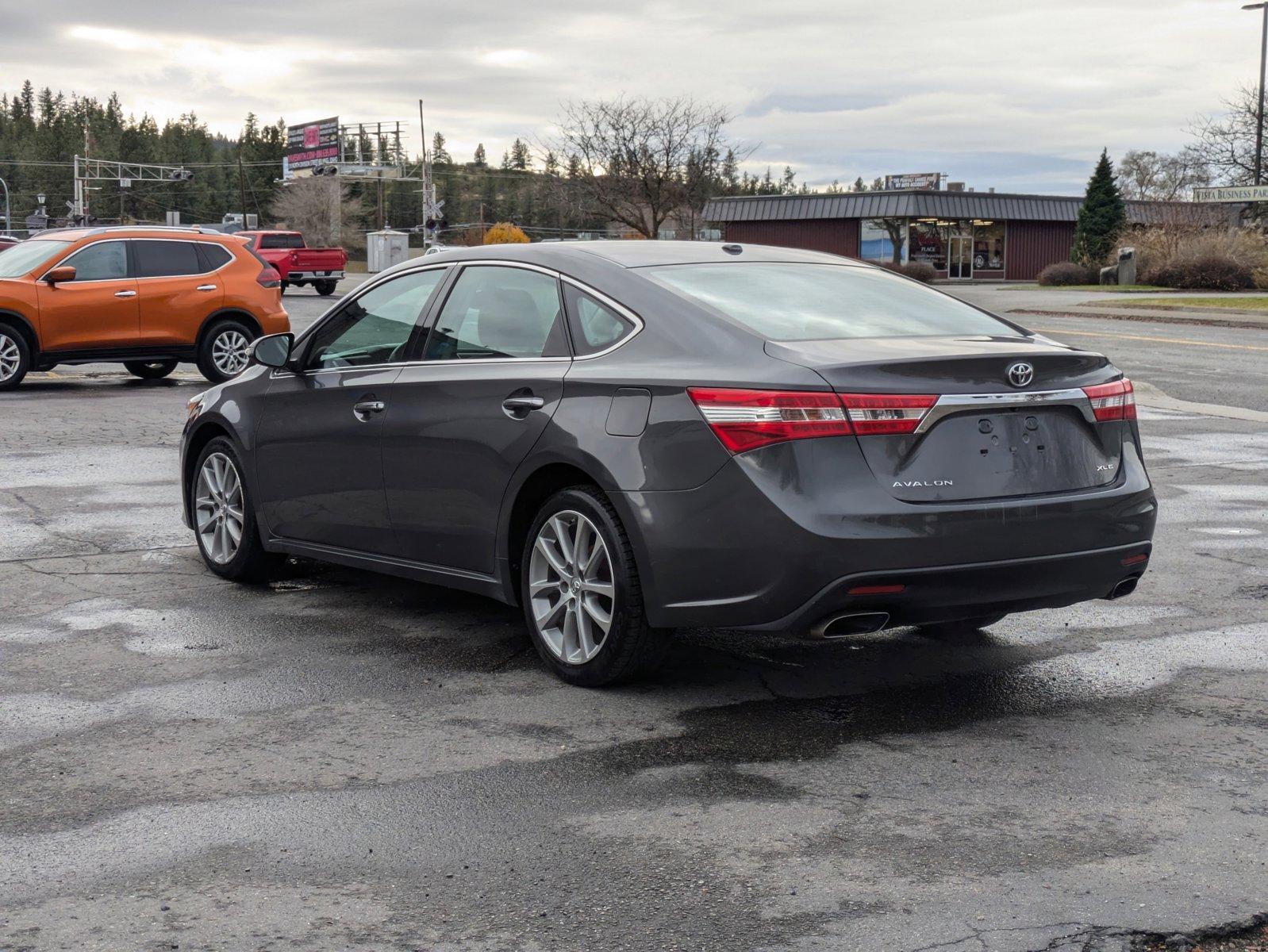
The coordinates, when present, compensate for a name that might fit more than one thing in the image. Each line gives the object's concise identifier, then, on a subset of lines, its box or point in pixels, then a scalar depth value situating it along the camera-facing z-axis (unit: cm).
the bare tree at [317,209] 14725
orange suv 1770
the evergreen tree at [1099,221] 5725
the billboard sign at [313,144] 12462
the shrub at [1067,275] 5453
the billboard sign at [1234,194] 4806
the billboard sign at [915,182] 8425
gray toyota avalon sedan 479
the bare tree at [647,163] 6016
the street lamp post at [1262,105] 5206
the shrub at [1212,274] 4625
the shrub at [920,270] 6077
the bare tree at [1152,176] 9700
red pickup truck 4784
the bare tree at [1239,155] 5591
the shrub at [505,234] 6294
